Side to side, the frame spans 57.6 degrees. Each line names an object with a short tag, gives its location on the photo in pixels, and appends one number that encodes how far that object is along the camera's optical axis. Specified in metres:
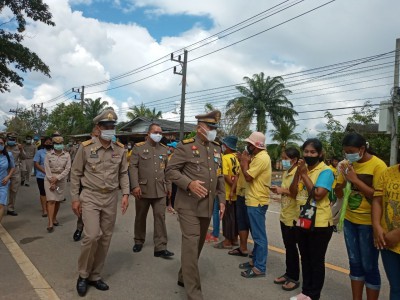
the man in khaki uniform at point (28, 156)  13.38
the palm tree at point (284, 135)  34.16
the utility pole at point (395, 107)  14.27
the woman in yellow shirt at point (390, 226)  2.91
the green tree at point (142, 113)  44.28
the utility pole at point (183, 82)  25.22
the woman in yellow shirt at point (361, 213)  3.53
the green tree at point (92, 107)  43.22
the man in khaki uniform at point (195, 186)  3.76
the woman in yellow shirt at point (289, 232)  4.41
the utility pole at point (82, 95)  42.83
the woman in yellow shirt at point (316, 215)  3.89
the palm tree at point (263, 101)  36.38
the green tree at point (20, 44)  10.35
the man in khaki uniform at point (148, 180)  5.78
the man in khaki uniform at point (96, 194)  4.12
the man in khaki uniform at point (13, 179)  8.50
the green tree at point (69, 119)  41.69
